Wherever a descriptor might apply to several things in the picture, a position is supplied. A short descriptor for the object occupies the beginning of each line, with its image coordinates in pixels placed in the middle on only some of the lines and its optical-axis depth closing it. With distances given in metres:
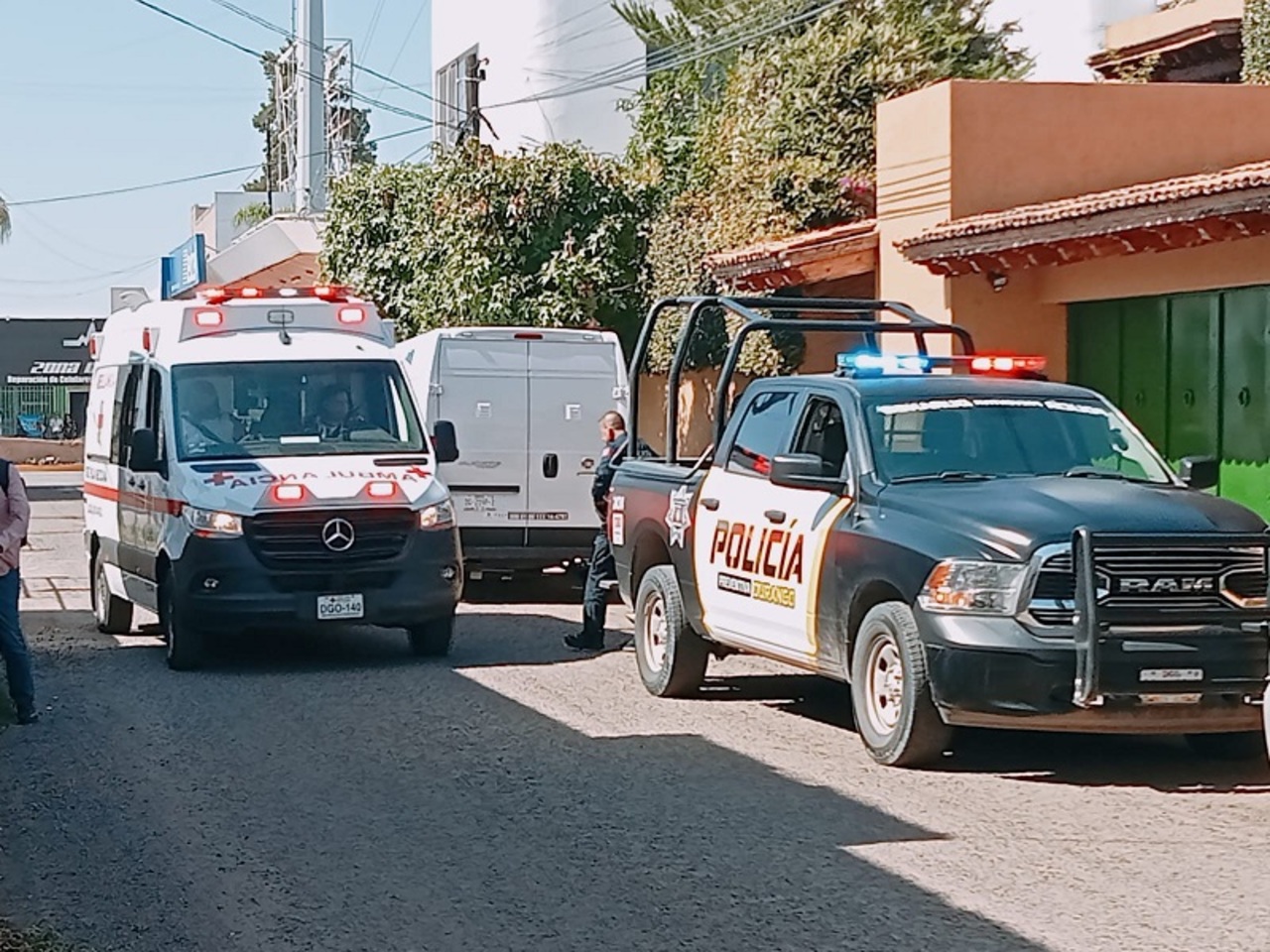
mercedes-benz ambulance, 14.30
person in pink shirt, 12.02
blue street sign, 40.25
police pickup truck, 9.62
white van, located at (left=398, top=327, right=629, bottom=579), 18.58
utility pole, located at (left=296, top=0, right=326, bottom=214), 51.91
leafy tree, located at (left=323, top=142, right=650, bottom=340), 26.50
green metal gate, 16.00
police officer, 15.50
